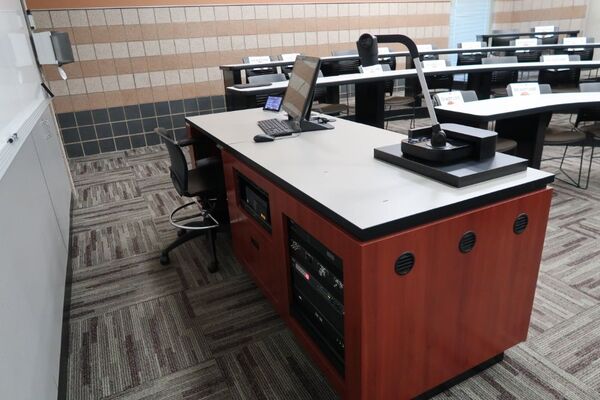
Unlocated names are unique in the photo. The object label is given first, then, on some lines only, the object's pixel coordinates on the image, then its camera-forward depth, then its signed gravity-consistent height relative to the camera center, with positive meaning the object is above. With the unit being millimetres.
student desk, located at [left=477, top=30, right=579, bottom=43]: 7577 -175
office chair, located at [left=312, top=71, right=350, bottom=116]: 4379 -692
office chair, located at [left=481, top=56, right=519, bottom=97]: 5152 -611
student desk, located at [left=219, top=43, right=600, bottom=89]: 4809 -289
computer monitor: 2004 -231
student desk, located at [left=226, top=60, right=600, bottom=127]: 3920 -458
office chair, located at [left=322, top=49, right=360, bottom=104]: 5422 -374
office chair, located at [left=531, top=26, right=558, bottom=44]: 7466 -239
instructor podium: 1157 -668
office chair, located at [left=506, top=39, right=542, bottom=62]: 5932 -413
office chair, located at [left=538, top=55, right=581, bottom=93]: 5191 -633
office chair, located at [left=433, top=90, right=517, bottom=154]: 2871 -753
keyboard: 2127 -428
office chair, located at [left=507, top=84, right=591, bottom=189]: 3127 -796
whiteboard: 1819 -89
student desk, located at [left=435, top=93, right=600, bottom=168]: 2699 -534
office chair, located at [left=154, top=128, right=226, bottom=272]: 2299 -758
